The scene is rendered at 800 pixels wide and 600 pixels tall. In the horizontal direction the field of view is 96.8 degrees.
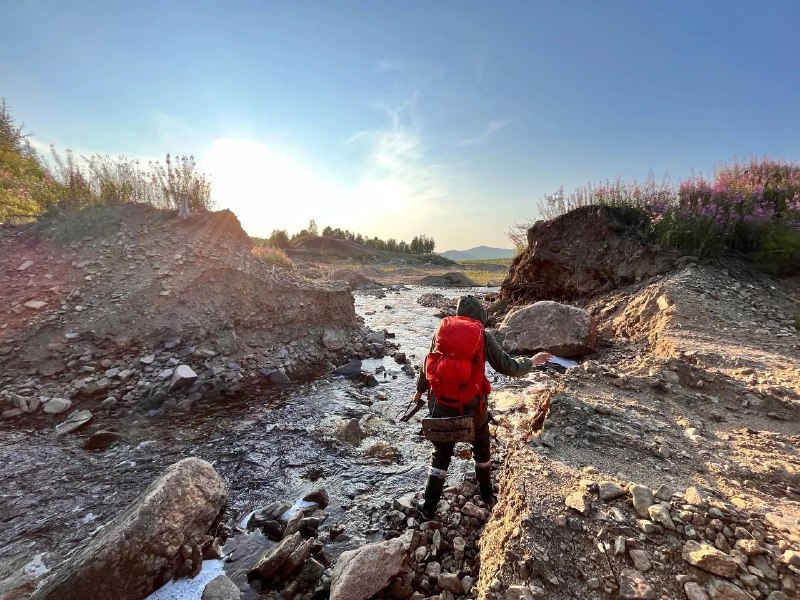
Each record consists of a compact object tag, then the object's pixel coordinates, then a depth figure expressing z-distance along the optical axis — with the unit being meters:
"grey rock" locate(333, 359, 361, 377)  9.94
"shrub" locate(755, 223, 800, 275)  10.07
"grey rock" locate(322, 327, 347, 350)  11.40
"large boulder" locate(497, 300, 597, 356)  9.86
